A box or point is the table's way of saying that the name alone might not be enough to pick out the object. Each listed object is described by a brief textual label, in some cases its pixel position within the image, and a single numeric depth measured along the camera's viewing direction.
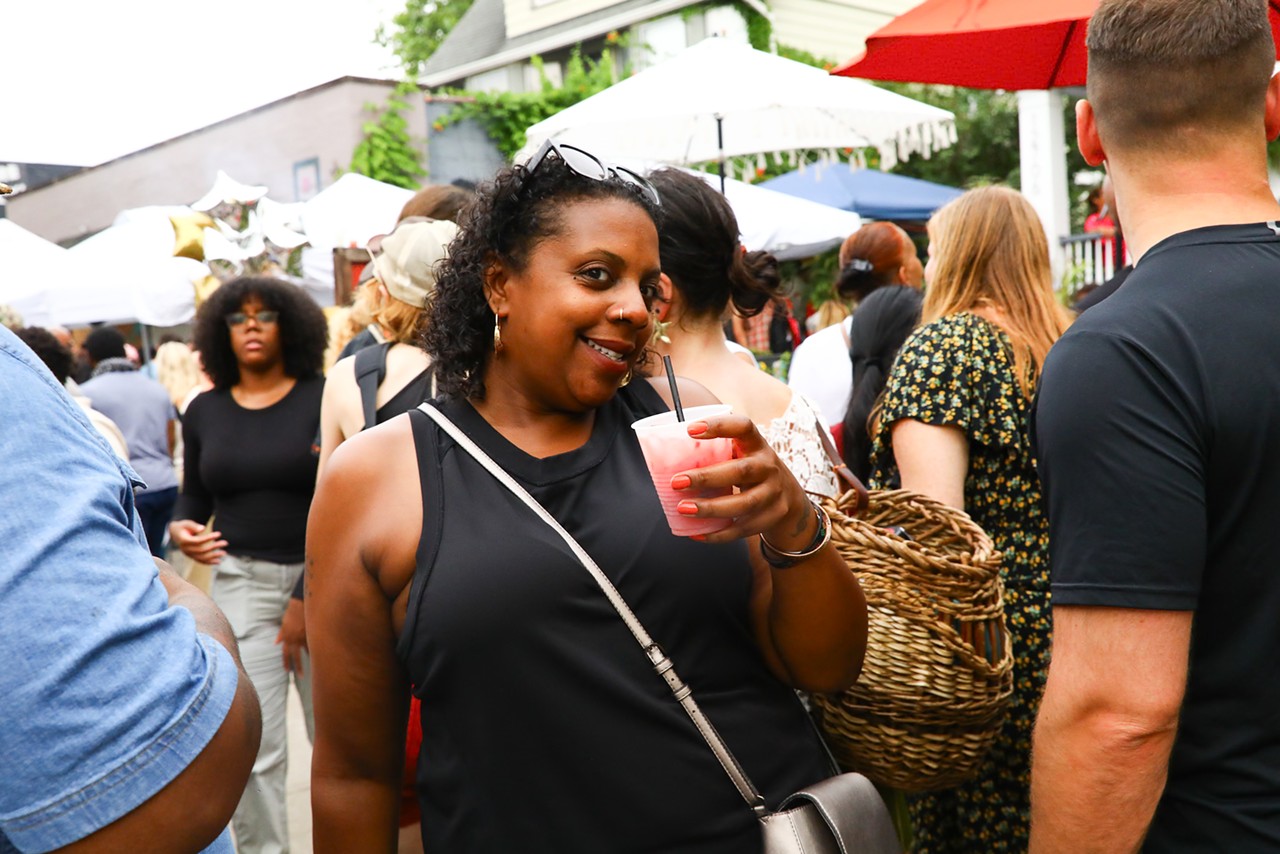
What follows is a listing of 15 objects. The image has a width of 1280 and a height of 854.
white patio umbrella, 6.16
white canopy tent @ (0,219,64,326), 10.16
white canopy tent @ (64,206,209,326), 10.40
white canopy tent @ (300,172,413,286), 9.27
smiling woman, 1.88
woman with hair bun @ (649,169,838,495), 2.99
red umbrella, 3.67
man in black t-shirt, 1.62
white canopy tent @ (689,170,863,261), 9.77
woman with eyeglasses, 4.65
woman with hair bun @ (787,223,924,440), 5.59
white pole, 10.84
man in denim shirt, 1.02
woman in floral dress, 3.05
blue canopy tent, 13.03
